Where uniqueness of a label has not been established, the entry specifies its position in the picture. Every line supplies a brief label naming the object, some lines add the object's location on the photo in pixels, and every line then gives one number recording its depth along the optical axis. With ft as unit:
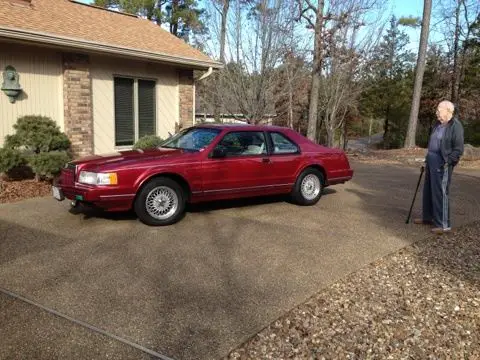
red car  19.72
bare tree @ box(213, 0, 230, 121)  48.55
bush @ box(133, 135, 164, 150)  34.32
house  29.40
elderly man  20.44
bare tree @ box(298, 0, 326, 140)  52.20
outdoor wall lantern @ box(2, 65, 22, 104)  28.71
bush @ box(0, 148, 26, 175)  26.81
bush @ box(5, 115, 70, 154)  28.55
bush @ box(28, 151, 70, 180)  27.78
